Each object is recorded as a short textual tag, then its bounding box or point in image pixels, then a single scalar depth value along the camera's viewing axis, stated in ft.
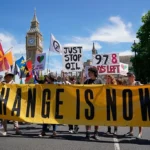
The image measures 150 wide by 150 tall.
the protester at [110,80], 20.49
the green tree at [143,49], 94.04
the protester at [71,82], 22.01
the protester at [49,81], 19.56
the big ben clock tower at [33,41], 351.39
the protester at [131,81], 20.44
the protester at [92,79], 19.08
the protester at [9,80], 20.78
